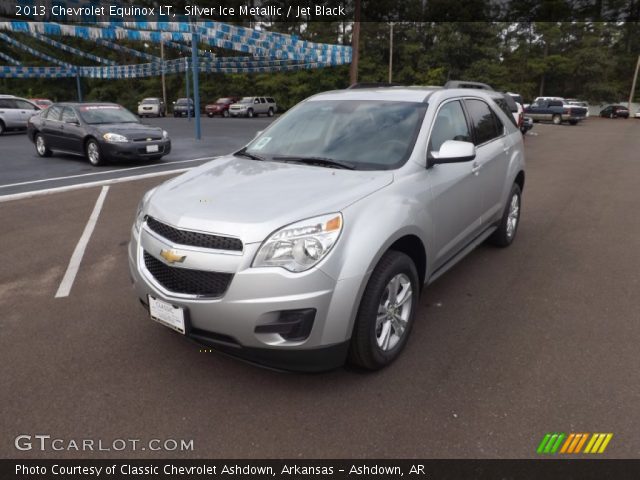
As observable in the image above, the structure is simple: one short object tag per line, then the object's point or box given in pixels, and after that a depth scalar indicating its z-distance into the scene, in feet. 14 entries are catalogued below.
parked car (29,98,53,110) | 87.96
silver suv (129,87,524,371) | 8.30
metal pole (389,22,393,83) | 143.66
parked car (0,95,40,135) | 64.64
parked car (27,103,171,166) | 35.40
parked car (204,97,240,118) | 125.80
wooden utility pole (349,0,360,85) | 78.59
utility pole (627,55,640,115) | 160.56
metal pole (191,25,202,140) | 54.65
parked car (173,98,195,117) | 122.92
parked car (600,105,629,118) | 142.00
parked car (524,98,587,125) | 98.99
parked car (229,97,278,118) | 120.57
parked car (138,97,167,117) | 128.98
